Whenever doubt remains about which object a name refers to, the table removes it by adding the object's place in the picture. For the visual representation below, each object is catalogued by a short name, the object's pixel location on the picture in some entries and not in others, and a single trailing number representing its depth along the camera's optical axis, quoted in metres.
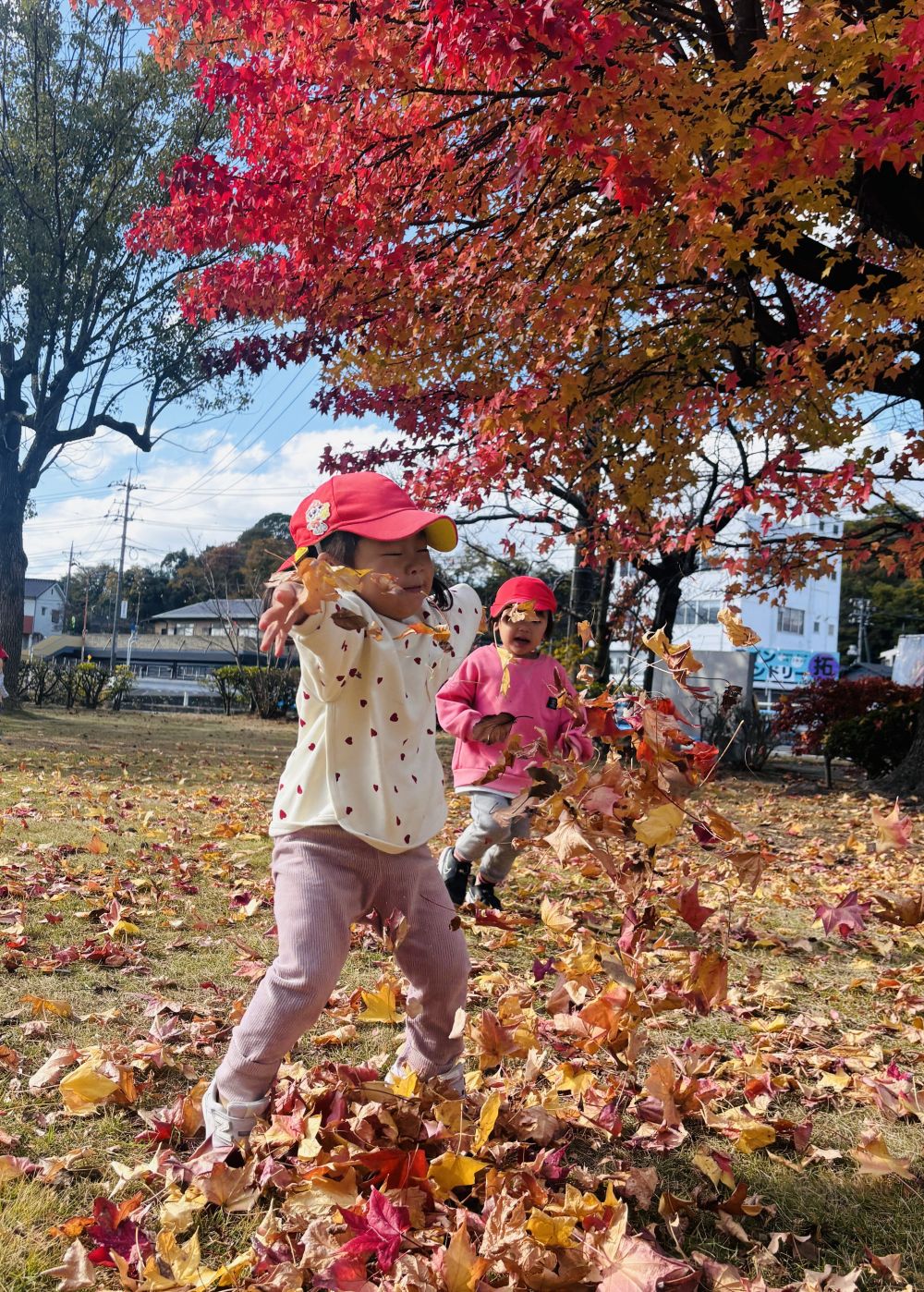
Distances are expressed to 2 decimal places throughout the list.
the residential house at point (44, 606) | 85.50
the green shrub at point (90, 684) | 22.11
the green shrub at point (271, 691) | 23.05
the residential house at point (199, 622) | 52.16
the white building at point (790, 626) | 44.81
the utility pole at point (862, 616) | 54.27
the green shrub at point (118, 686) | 23.06
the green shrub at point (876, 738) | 12.49
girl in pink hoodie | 4.02
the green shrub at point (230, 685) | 24.92
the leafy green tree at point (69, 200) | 18.59
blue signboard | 46.62
